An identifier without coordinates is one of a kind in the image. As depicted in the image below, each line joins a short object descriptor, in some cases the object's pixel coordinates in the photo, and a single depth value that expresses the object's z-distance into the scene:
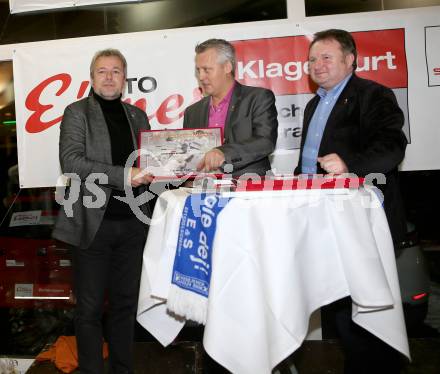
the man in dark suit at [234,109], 2.27
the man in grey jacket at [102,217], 2.29
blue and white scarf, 1.56
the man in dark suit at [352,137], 1.88
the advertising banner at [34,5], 3.28
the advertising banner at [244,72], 3.09
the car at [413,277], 3.07
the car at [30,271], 3.55
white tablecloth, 1.45
